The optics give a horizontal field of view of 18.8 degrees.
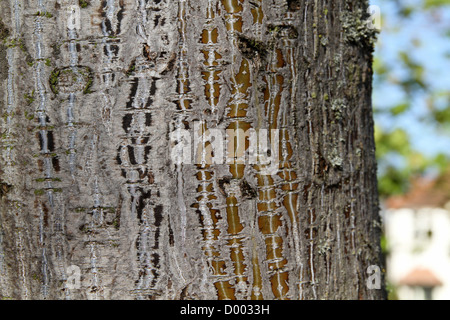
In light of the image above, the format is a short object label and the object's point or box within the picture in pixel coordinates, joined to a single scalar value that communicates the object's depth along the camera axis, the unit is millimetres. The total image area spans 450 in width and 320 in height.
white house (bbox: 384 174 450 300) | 14970
